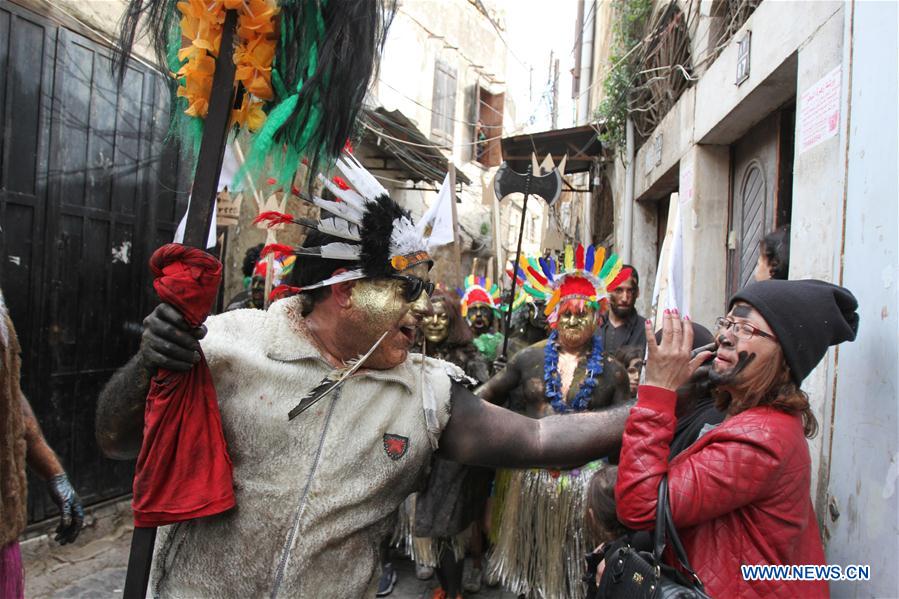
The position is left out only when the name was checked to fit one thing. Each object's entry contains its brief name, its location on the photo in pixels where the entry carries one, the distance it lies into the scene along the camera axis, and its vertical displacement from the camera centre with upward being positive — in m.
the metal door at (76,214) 4.56 +0.51
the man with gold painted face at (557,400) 4.14 -0.64
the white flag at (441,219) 2.43 +0.43
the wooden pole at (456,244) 4.03 +0.36
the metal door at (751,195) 4.91 +0.97
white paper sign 3.01 +1.01
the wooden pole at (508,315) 5.75 -0.11
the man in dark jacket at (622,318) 5.83 -0.09
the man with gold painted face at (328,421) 1.83 -0.38
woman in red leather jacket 1.88 -0.39
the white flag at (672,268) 2.21 +0.15
